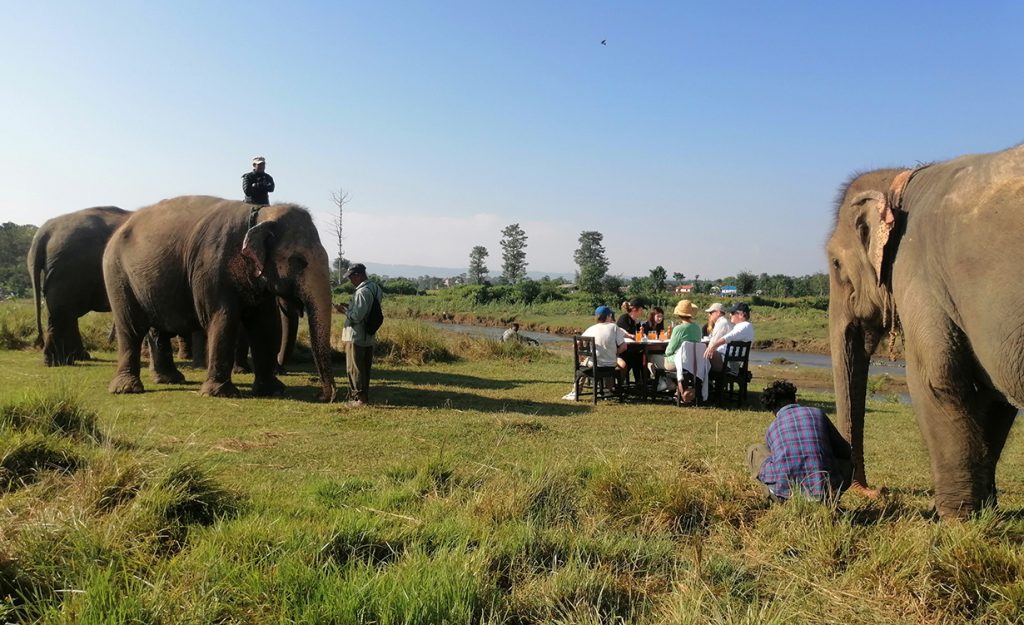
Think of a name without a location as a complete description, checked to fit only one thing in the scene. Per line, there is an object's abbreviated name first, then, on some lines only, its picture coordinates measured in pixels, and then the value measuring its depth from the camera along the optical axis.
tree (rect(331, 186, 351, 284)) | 64.75
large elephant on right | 3.96
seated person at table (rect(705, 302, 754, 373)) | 10.70
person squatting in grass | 4.72
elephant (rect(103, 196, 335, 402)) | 9.70
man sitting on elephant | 11.64
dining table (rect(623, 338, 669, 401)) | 11.14
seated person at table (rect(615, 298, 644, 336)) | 12.73
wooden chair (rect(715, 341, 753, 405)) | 10.84
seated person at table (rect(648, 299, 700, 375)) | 10.47
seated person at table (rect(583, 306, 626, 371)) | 10.59
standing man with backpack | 9.35
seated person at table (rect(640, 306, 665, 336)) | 13.94
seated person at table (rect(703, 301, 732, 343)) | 11.00
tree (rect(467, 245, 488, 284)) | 125.31
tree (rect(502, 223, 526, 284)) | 116.31
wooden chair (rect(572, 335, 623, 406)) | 10.57
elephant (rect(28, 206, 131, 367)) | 13.39
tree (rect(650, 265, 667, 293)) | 78.25
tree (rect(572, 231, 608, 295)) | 79.50
